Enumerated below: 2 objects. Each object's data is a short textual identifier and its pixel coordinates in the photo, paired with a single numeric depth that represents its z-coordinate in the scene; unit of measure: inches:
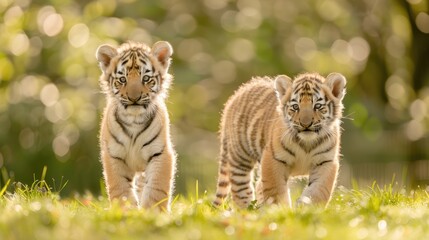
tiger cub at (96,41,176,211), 631.2
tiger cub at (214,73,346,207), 649.6
